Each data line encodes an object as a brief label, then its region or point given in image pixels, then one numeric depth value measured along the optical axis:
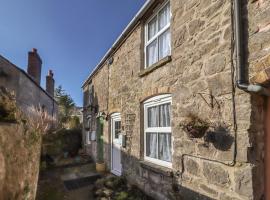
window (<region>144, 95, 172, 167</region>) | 4.68
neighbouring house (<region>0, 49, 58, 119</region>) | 10.70
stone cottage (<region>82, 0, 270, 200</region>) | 2.72
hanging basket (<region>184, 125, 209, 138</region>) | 3.26
